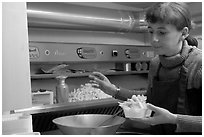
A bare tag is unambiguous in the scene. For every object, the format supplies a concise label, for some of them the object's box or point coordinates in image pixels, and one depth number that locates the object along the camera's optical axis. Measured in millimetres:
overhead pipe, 2330
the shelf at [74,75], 2388
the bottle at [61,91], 2148
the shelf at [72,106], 1561
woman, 1355
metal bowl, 1159
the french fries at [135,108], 1239
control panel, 2430
